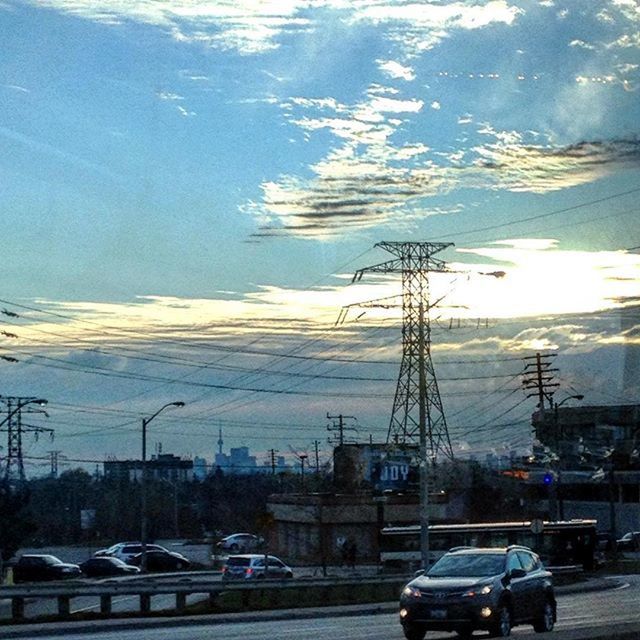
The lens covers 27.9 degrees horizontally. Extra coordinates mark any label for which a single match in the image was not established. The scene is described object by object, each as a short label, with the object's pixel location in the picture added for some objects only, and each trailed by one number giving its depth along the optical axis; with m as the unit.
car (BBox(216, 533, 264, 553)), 103.34
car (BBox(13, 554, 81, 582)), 72.69
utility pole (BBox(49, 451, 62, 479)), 126.64
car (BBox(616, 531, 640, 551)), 106.25
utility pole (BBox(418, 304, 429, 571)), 51.25
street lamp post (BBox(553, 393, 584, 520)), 84.38
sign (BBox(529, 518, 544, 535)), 63.88
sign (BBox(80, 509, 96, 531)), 134.62
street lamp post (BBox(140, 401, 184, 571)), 68.31
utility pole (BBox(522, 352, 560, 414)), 100.12
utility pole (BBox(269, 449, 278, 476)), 148.01
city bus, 71.94
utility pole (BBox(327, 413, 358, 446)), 125.19
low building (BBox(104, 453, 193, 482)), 145.51
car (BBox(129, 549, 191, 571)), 80.62
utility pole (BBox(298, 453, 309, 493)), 116.61
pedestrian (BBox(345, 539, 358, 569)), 78.99
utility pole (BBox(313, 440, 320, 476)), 128.43
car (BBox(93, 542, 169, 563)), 87.06
